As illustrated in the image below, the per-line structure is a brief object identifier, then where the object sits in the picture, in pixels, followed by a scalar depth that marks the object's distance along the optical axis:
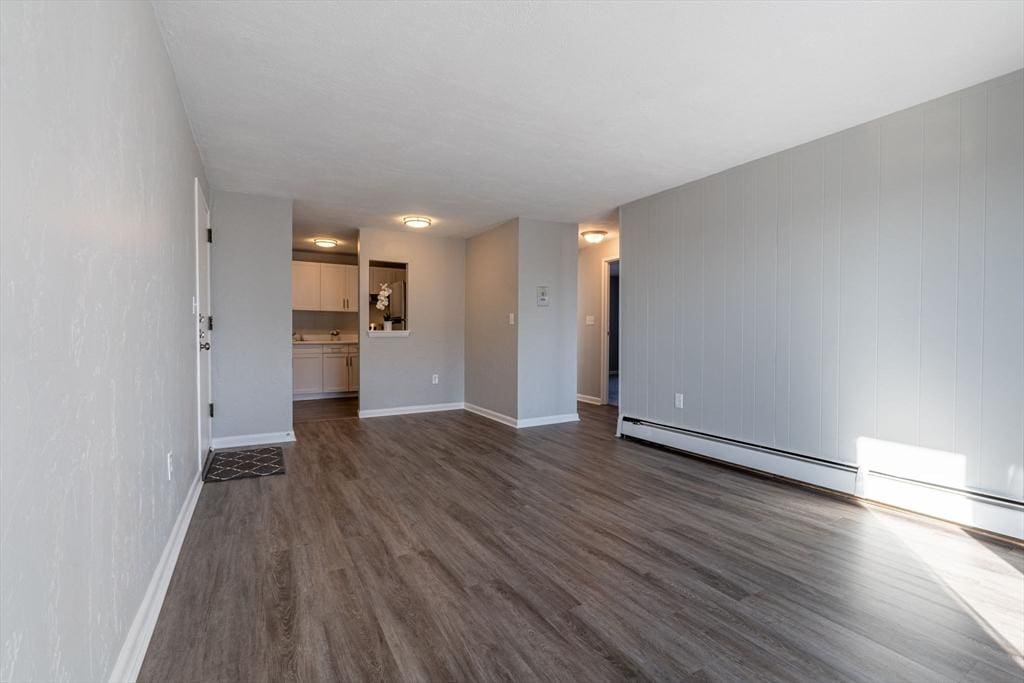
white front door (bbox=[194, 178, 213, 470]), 3.43
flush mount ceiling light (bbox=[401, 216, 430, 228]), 5.52
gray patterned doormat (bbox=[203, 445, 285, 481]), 3.63
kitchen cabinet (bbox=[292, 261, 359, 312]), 7.54
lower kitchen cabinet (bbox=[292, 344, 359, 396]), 7.52
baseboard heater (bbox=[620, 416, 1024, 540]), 2.59
